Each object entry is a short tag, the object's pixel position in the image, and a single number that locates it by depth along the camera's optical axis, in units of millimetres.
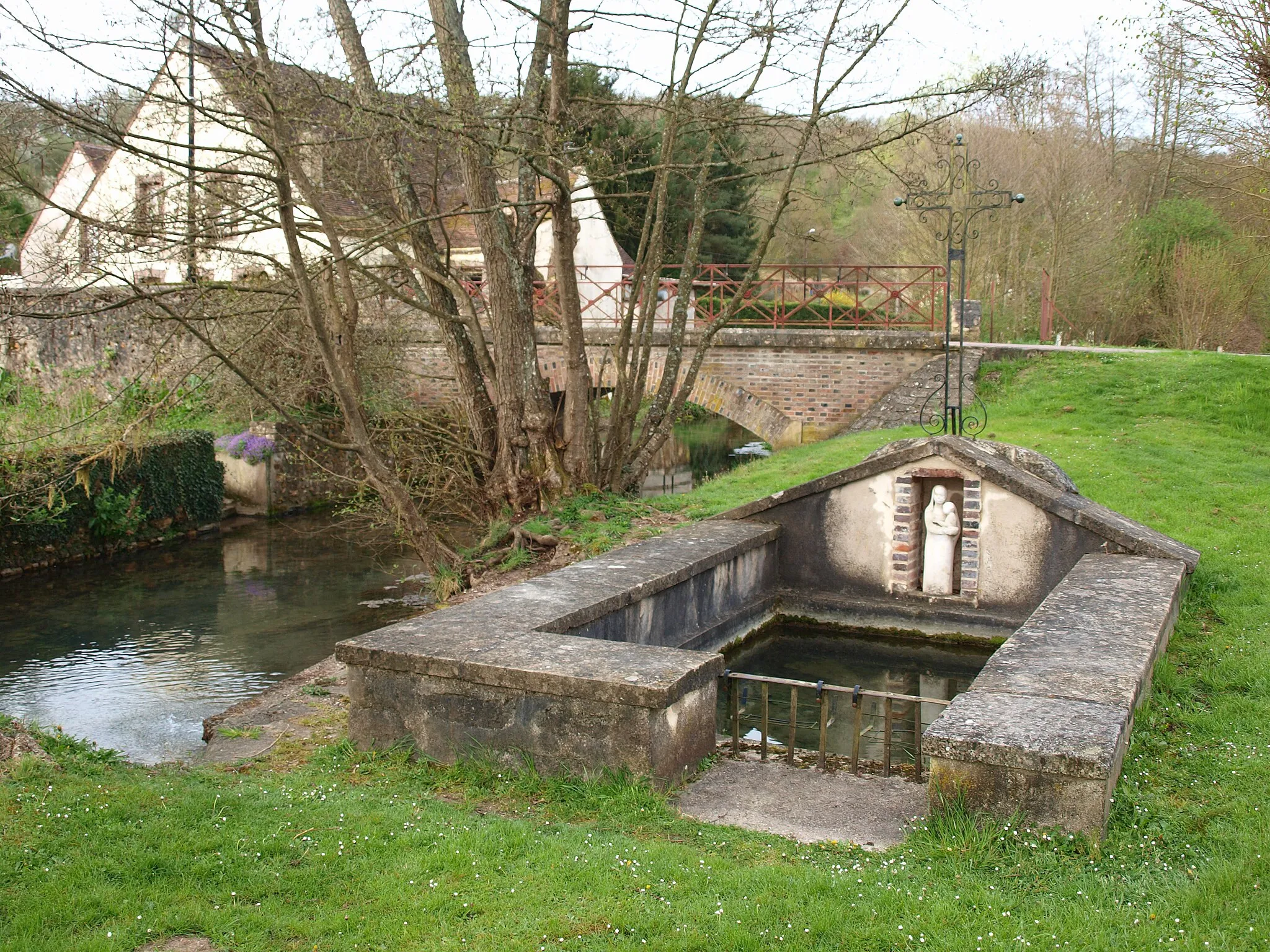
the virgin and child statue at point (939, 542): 8266
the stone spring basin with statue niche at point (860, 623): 4246
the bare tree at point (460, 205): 8203
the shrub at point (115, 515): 16141
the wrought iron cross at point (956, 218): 9594
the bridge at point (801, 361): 18328
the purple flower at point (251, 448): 19469
